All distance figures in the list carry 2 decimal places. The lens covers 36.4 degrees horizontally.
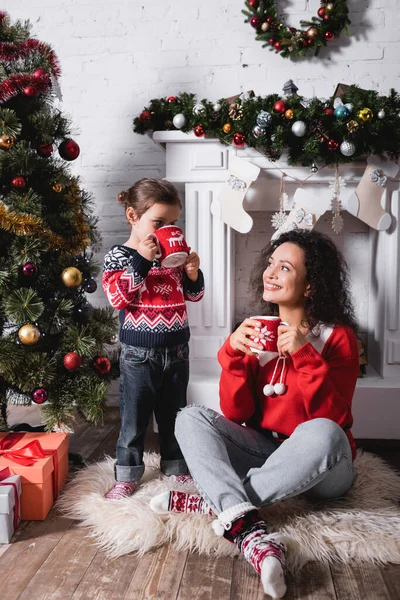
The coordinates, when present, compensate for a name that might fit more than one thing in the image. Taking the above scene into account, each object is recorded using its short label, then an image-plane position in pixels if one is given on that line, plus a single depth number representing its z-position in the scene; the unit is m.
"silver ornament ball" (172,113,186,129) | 2.48
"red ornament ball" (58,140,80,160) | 2.17
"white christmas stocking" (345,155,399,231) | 2.51
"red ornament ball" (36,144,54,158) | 2.12
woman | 1.52
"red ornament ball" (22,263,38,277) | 2.03
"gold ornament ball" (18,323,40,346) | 2.01
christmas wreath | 2.68
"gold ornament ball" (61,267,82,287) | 2.10
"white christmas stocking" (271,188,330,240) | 2.52
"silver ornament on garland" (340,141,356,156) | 2.37
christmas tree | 2.01
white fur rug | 1.54
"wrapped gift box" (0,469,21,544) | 1.62
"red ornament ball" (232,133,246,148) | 2.45
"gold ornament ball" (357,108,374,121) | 2.31
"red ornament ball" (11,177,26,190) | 2.02
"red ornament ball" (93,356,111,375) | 2.16
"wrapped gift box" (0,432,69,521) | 1.75
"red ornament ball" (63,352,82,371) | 2.06
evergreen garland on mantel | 2.34
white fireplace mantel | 2.54
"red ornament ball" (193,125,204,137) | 2.48
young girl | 1.88
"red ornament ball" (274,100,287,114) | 2.34
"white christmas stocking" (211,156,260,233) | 2.54
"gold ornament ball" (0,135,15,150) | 1.98
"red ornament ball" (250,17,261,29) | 2.70
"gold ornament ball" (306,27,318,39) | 2.68
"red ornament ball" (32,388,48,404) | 2.04
